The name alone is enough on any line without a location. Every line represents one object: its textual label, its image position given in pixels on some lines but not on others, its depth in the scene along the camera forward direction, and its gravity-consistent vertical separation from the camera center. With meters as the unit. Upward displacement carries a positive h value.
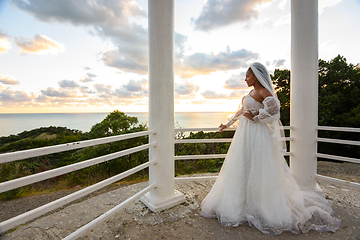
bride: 1.80 -0.77
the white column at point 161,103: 2.14 +0.18
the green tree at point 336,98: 6.31 +0.64
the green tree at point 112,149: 4.12 -0.74
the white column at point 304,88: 2.46 +0.38
